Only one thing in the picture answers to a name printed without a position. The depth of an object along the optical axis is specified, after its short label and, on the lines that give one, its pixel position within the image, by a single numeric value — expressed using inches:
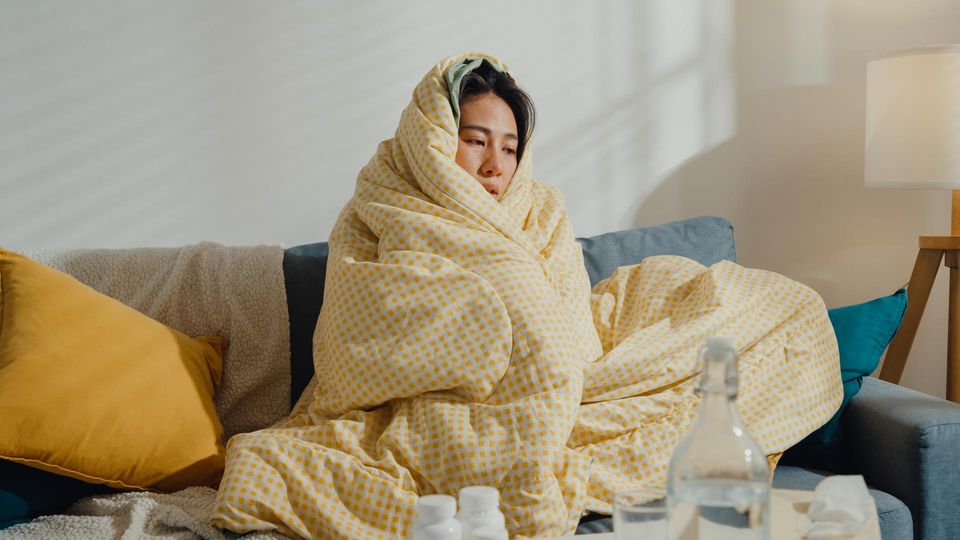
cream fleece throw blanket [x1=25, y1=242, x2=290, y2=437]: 74.3
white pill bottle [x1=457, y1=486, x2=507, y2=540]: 35.5
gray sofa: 62.7
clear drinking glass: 36.0
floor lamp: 88.3
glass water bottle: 32.1
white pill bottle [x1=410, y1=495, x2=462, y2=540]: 34.4
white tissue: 37.3
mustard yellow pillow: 60.4
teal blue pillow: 70.9
